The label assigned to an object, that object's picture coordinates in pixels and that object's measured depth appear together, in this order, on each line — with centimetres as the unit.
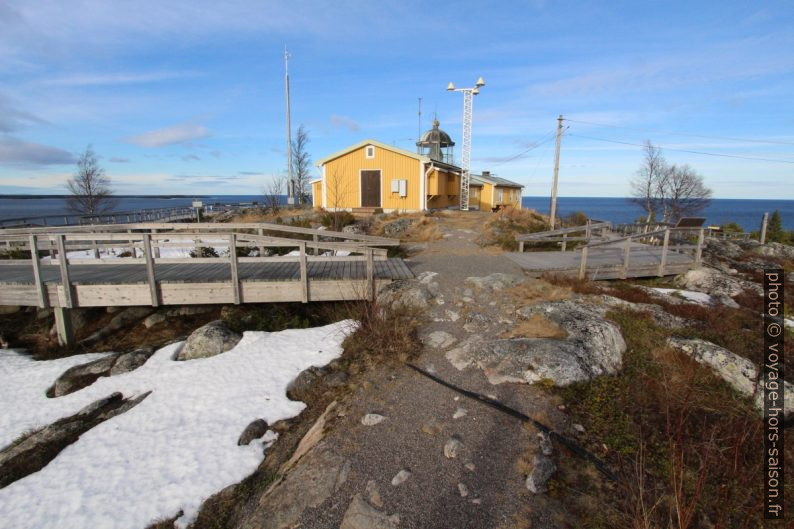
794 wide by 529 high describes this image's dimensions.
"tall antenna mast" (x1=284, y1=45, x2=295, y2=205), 2777
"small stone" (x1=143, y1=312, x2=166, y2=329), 950
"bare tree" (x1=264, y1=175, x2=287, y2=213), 2698
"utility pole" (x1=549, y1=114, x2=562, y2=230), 2094
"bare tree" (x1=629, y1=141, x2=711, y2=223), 3531
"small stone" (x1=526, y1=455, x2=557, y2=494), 356
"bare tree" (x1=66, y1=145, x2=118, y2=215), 2745
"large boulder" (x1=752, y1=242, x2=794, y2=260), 1878
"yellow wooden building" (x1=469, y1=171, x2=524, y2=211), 2895
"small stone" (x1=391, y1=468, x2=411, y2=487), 371
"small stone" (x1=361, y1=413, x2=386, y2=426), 460
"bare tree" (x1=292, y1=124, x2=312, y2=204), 3416
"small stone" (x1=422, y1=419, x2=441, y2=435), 439
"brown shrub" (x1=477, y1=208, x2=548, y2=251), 1497
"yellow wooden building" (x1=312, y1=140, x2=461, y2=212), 2289
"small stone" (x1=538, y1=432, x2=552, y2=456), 400
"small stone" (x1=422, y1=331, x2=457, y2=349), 649
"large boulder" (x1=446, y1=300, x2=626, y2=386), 538
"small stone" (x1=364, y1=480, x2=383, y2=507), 350
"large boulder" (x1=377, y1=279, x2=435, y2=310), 789
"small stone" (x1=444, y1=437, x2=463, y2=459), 401
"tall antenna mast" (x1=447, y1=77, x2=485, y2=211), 2431
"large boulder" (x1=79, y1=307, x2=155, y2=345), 921
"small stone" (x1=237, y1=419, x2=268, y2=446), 513
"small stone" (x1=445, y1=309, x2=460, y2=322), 745
